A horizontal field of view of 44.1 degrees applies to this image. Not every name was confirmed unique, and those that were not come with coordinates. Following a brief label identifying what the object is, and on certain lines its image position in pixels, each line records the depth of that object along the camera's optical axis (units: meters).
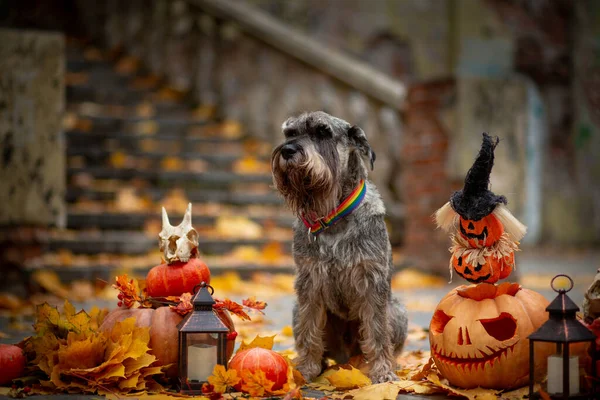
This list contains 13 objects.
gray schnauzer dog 3.79
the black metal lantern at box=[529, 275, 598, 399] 3.10
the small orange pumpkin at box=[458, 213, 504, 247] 3.54
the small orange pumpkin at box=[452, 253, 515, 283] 3.55
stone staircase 7.64
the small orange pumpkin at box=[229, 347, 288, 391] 3.51
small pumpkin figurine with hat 3.48
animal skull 3.88
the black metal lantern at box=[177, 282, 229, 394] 3.48
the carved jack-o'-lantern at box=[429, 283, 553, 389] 3.44
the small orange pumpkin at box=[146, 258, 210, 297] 3.86
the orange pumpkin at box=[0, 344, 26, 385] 3.60
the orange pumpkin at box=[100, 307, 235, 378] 3.68
